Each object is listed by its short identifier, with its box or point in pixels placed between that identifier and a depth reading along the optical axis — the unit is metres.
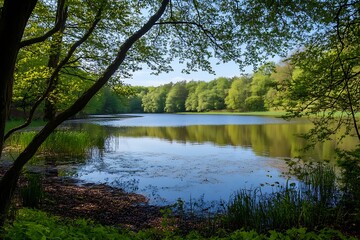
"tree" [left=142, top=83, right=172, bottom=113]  120.15
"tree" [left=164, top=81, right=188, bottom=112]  117.12
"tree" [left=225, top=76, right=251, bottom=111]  94.25
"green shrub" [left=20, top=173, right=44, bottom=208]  7.49
